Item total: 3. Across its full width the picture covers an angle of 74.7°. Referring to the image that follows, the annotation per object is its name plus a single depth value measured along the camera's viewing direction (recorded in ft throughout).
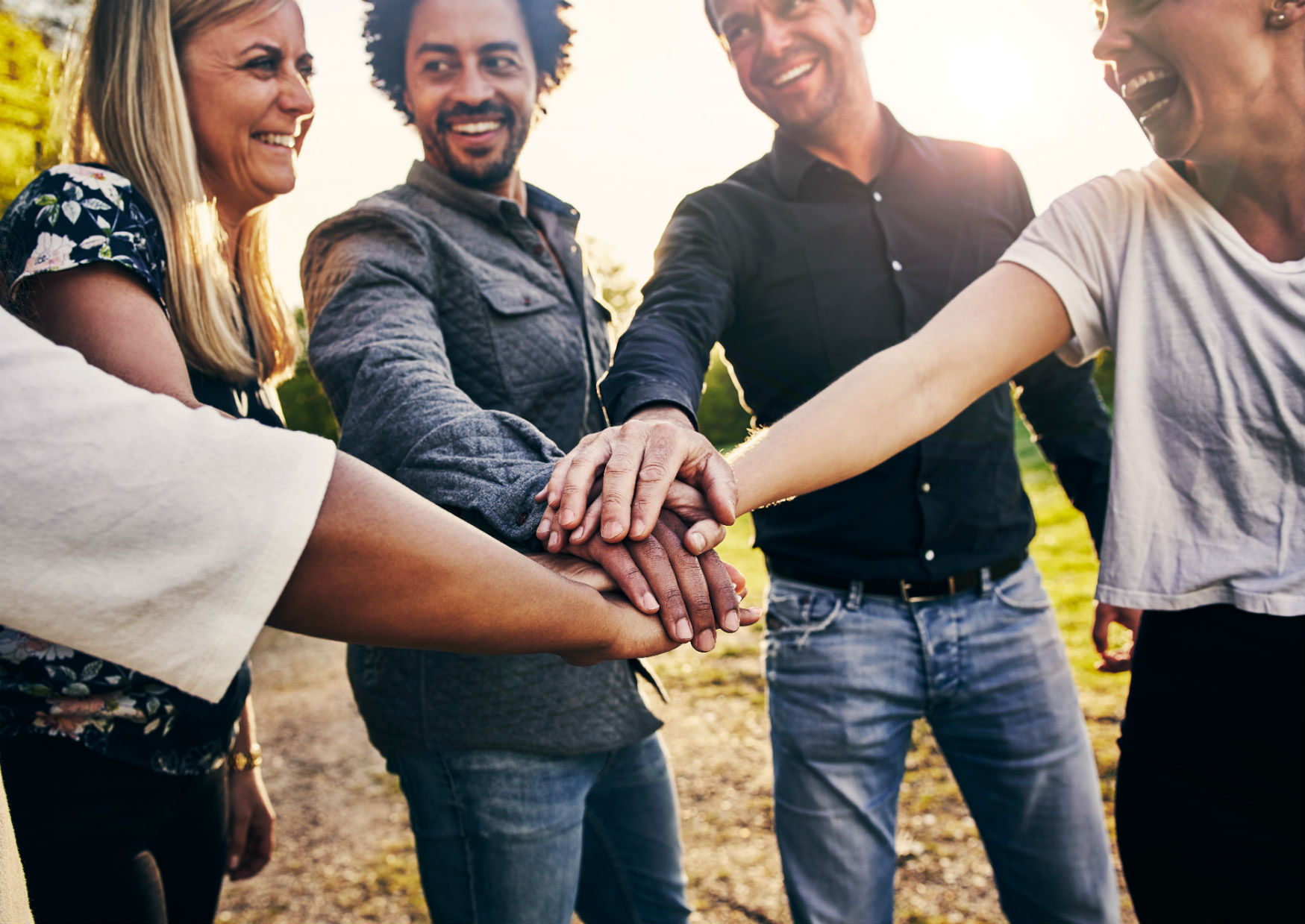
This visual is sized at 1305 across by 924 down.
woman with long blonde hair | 4.63
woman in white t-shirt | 4.82
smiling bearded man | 5.27
